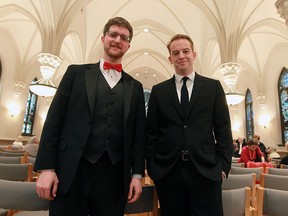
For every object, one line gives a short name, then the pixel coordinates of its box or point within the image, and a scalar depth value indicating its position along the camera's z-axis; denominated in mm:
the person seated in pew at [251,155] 4691
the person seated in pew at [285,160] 4958
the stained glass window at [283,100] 11266
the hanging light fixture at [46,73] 7312
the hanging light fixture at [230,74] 7887
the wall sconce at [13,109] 12133
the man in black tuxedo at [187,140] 1367
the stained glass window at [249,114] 13795
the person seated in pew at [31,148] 6441
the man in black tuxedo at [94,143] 1187
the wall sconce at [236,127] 14591
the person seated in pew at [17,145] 7283
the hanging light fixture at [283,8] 4836
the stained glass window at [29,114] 13992
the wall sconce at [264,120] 12144
